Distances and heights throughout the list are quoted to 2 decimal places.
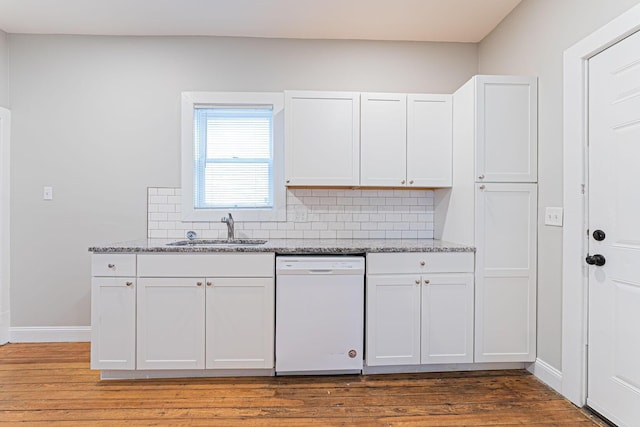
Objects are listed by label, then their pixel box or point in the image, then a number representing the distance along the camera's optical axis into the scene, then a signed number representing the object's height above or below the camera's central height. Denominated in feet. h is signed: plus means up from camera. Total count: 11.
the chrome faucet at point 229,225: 9.75 -0.30
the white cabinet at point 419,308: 8.16 -2.03
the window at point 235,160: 10.20 +1.52
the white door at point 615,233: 5.82 -0.22
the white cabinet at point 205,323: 7.97 -2.38
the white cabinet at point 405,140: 9.17 +1.91
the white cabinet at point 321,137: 9.05 +1.92
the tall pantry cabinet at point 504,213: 8.11 +0.11
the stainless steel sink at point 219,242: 9.65 -0.76
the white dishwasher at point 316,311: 8.04 -2.09
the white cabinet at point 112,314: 7.92 -2.19
